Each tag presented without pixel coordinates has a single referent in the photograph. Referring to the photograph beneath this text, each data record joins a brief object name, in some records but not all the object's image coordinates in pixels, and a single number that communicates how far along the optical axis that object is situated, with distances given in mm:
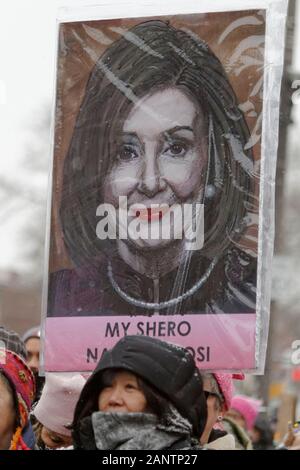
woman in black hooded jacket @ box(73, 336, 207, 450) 4688
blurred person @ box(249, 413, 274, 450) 9536
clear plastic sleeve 5089
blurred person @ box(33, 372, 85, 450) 5634
